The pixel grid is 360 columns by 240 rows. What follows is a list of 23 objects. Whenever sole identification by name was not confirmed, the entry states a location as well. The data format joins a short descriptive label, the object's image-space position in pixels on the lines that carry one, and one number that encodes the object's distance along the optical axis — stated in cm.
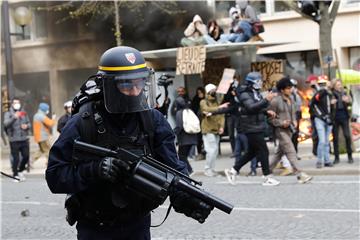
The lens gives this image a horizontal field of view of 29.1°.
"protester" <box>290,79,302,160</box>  1452
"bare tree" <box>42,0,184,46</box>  1970
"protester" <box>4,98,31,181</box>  1345
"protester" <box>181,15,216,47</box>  1540
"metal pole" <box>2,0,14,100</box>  1789
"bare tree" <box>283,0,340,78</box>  1327
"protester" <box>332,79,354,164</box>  1229
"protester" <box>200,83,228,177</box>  1216
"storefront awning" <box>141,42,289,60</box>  1421
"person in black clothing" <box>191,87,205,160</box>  1529
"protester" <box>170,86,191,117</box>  1336
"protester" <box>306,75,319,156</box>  1243
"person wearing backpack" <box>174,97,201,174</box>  1204
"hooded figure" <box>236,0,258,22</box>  1500
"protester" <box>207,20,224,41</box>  1570
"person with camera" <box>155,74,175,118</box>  978
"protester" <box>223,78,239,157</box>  1213
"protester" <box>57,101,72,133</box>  1234
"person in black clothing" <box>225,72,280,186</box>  1056
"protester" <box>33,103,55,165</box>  1463
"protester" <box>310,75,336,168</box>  1213
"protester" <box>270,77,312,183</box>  1064
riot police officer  333
